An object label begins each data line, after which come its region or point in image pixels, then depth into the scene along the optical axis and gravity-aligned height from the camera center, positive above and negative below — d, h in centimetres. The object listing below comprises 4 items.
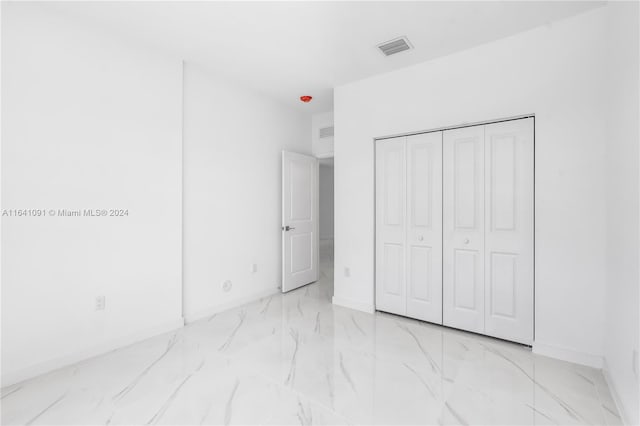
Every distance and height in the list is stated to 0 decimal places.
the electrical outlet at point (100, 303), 259 -79
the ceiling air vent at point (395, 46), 281 +161
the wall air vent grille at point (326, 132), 489 +132
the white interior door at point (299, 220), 438 -12
